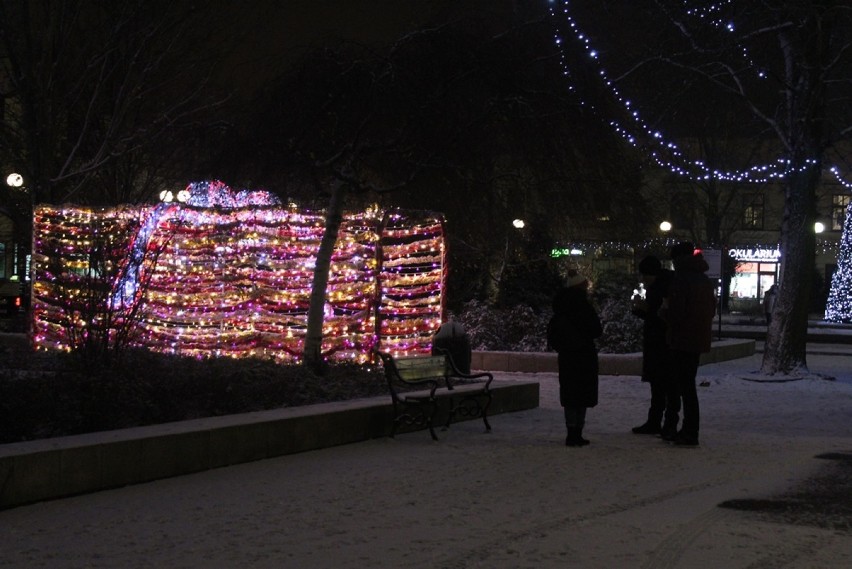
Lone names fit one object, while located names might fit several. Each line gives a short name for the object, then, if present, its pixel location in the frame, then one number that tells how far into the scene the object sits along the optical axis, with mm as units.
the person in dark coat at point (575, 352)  10875
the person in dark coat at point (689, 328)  10992
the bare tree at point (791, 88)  18906
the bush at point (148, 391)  9211
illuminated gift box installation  17703
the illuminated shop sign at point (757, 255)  59309
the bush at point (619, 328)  20922
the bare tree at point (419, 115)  14719
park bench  11602
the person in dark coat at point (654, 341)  11719
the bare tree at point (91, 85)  19484
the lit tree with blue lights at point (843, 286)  42000
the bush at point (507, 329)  21359
